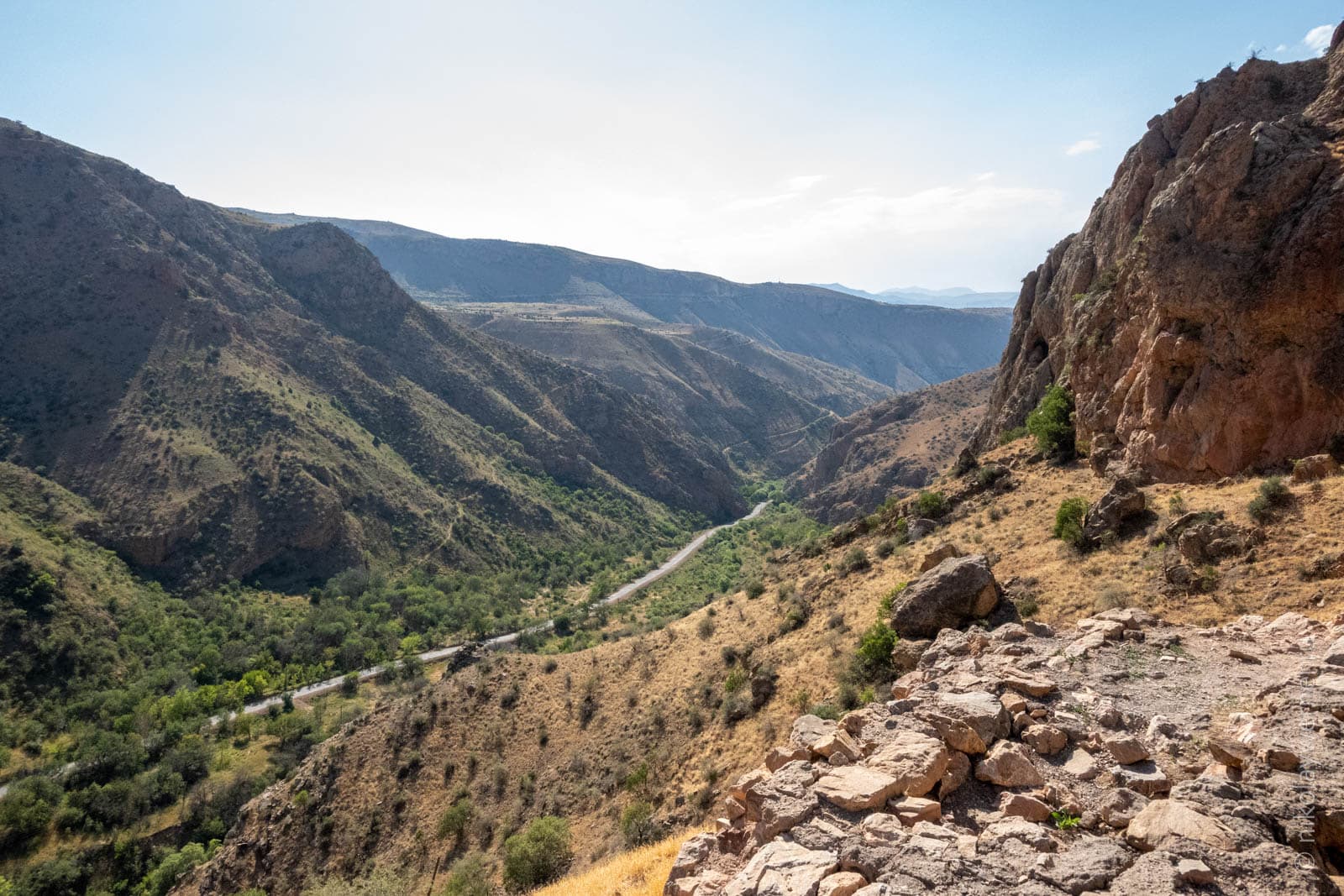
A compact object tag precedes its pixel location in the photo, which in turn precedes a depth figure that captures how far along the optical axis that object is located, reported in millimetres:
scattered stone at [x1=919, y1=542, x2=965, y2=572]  20938
